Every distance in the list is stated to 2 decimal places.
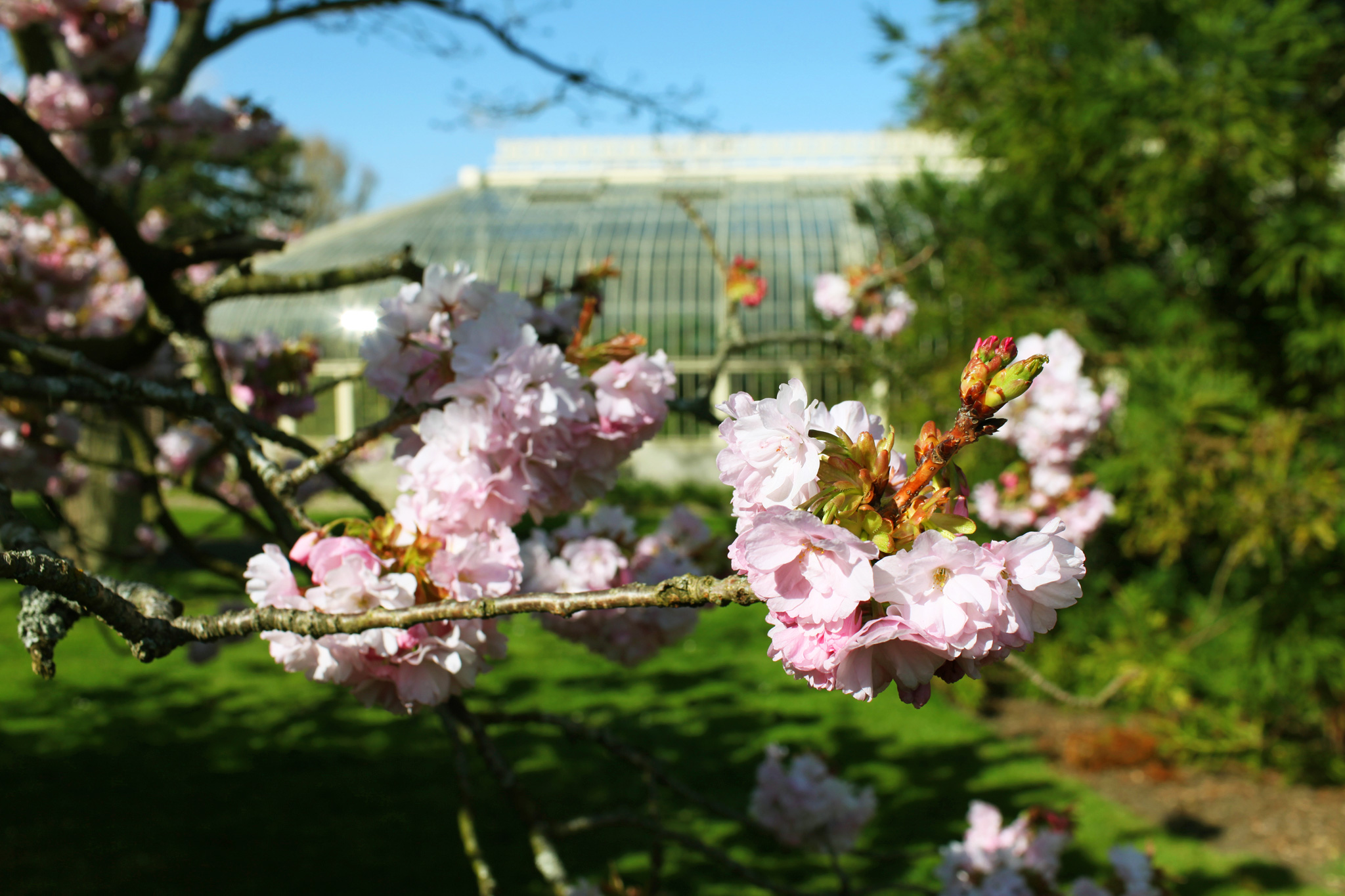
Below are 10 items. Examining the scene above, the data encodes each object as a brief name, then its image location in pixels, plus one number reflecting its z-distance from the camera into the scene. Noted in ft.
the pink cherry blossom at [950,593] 2.70
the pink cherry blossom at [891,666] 2.85
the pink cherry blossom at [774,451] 2.96
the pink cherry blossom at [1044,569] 2.73
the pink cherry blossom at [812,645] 2.84
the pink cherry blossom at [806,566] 2.65
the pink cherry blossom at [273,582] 4.21
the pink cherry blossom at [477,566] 4.55
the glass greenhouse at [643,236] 50.90
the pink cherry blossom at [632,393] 5.18
